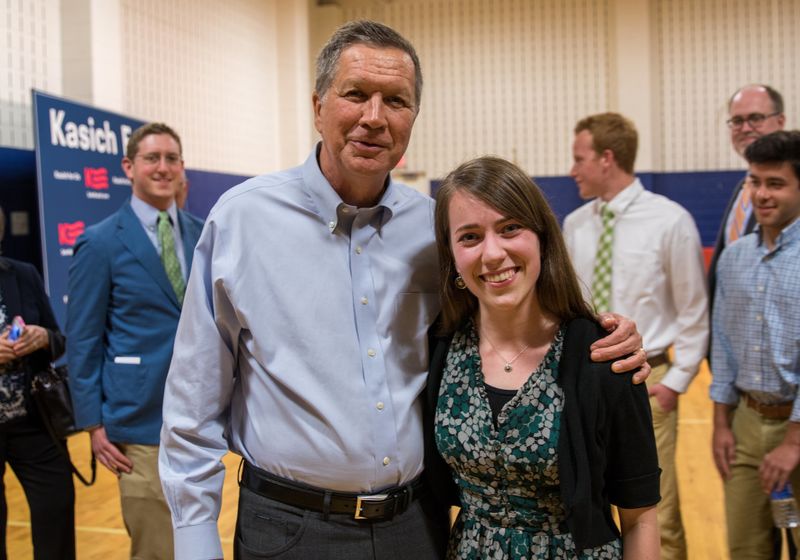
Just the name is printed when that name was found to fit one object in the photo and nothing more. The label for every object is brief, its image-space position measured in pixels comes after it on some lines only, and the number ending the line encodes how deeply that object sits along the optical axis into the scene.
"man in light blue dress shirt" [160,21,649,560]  1.75
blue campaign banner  5.97
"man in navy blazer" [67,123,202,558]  3.06
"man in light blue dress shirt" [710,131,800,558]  2.68
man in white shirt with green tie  3.32
